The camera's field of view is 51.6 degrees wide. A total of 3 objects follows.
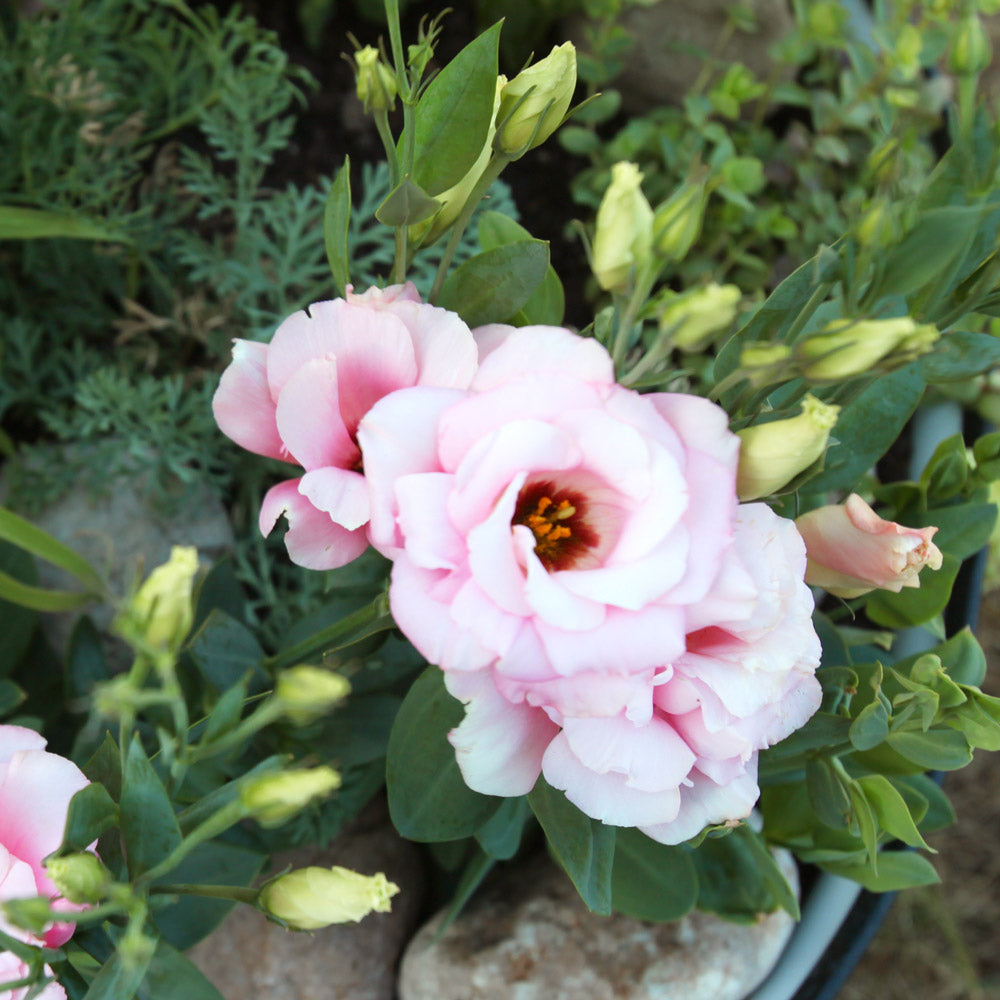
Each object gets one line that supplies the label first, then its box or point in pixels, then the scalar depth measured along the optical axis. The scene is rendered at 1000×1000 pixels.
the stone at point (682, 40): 1.12
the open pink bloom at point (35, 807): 0.43
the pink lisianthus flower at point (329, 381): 0.39
